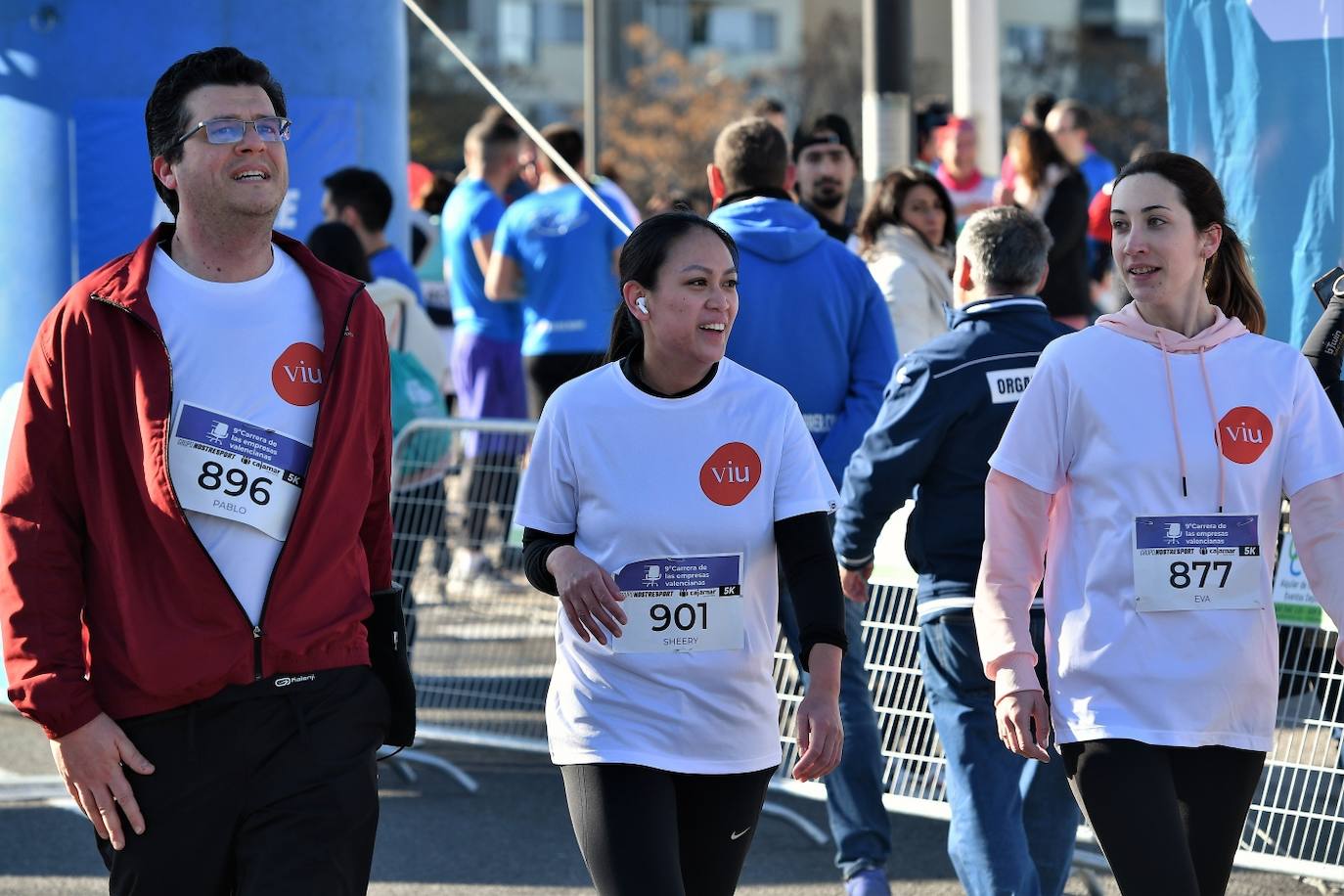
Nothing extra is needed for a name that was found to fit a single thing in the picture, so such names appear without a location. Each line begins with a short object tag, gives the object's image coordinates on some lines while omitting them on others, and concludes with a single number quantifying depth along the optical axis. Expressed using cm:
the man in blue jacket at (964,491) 1023
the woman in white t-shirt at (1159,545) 769
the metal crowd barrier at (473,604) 1532
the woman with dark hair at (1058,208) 2077
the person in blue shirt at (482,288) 2236
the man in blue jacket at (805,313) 1213
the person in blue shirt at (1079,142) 2775
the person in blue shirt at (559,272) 2130
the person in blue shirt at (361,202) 1708
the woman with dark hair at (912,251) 1536
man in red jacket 701
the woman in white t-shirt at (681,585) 777
